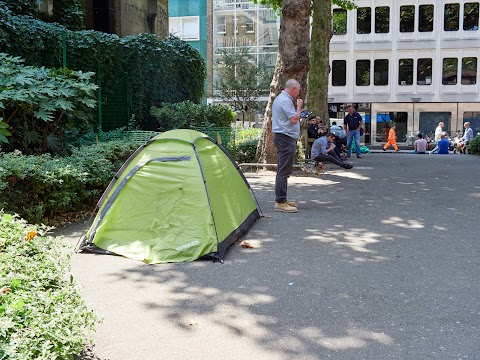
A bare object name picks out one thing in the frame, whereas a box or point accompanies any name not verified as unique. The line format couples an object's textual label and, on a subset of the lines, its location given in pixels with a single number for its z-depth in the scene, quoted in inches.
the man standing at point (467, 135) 1211.4
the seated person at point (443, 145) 1120.9
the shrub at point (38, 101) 393.4
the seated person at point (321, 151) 593.5
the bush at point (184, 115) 616.1
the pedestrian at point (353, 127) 884.0
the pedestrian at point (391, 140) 1487.5
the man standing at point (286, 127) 364.5
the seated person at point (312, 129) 699.4
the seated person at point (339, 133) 759.7
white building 1718.8
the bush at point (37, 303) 118.4
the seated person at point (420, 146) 1162.6
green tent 266.4
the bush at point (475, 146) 1034.1
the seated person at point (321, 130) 648.4
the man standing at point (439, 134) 1184.4
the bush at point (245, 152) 692.7
